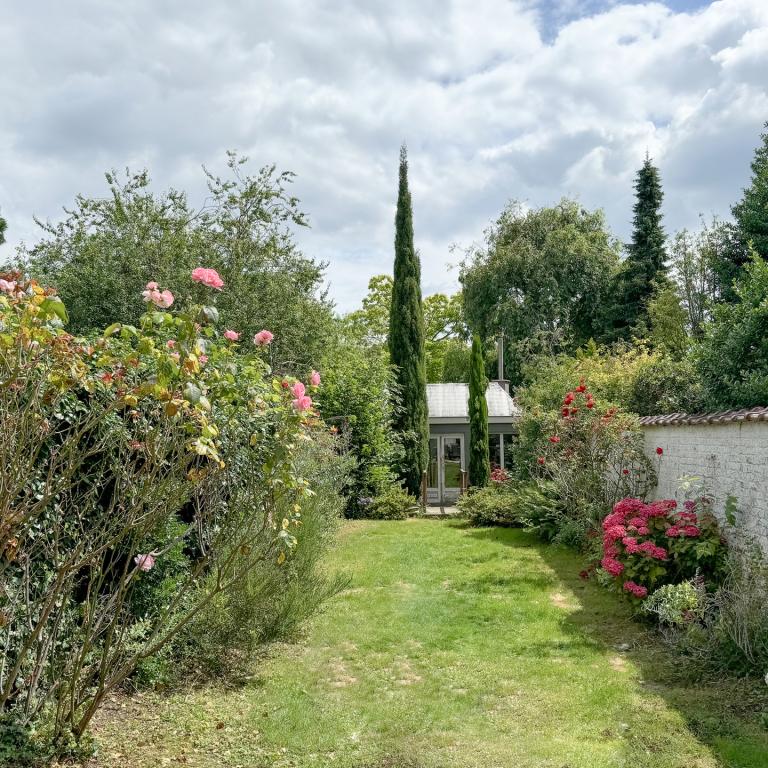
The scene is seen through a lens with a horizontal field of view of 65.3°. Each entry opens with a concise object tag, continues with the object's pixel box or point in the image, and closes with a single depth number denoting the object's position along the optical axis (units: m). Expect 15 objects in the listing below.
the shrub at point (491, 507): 13.41
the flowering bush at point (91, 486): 3.05
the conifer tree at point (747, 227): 16.97
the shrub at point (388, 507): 14.88
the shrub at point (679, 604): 5.70
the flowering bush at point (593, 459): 10.05
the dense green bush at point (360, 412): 15.13
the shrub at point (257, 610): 5.07
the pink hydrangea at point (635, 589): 6.64
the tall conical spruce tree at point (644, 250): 25.28
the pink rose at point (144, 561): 3.80
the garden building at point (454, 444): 18.31
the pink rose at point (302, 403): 3.74
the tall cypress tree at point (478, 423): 16.83
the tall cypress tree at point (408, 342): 16.97
